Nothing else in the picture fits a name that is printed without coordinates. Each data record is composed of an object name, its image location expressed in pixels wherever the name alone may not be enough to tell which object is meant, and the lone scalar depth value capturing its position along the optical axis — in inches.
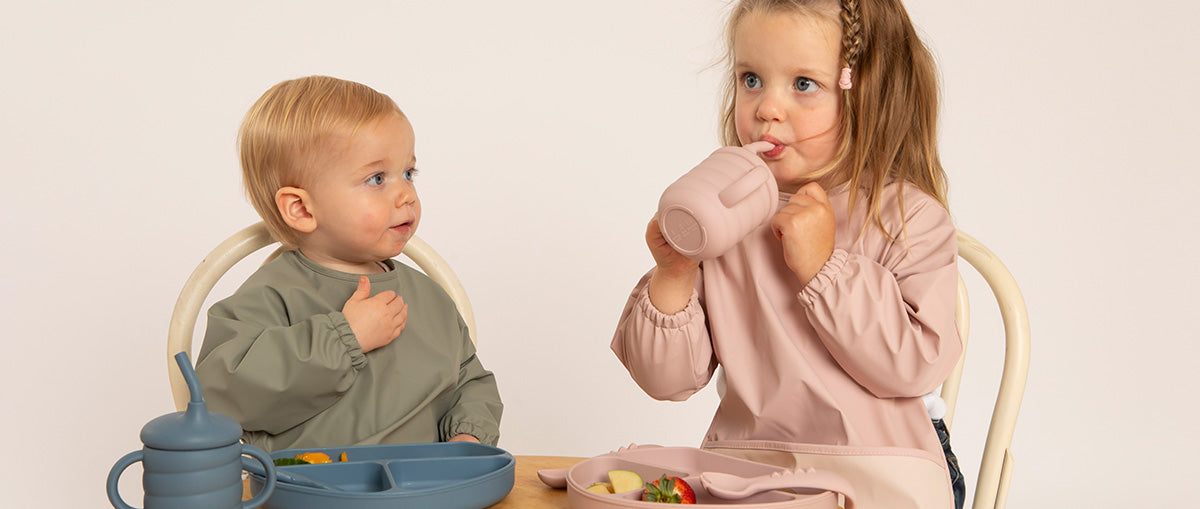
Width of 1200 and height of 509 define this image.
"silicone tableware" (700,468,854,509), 40.4
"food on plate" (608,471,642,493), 43.4
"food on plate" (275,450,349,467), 46.0
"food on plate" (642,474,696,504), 40.6
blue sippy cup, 36.1
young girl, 50.2
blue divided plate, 40.3
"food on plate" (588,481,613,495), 43.1
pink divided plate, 39.8
